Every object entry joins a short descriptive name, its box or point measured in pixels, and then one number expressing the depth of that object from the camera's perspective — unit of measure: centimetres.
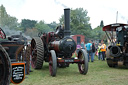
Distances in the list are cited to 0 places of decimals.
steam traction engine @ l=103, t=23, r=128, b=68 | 740
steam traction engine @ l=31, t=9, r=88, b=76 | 595
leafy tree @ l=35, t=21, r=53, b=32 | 4742
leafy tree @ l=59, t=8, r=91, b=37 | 3872
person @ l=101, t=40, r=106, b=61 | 1113
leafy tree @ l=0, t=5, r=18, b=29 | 4247
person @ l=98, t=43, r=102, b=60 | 1152
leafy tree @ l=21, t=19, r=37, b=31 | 5483
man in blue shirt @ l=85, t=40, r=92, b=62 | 1052
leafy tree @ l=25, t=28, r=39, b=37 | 4223
